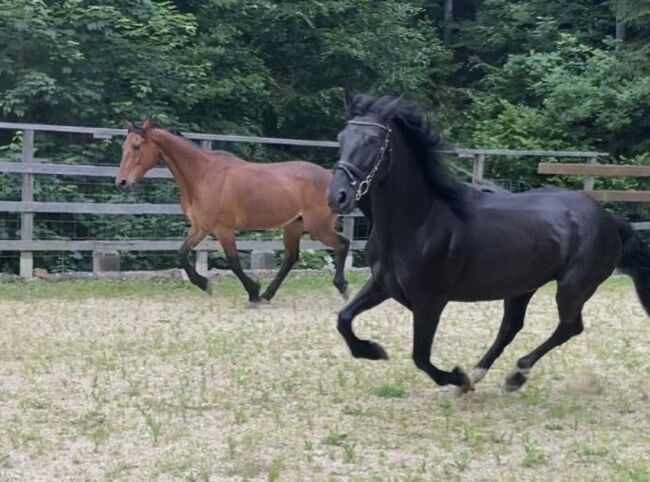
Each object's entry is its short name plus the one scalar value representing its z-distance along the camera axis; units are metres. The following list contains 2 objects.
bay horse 11.50
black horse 6.20
